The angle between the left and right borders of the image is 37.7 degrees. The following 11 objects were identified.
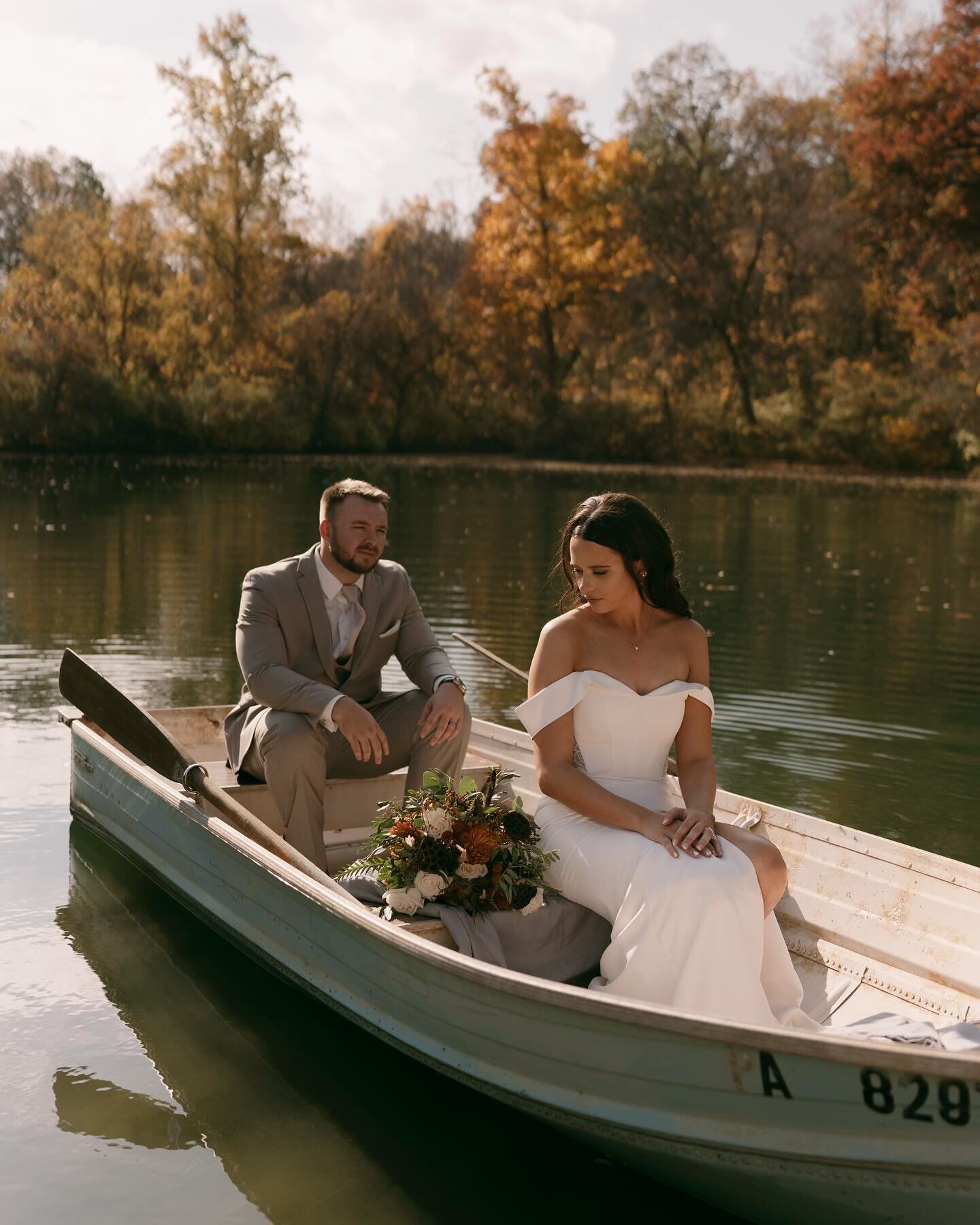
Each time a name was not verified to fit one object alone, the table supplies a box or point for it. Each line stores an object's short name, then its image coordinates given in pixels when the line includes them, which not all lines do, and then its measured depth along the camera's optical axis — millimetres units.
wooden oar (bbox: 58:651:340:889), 4344
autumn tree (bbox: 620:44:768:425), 34500
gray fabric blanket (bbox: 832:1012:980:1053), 3211
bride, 3492
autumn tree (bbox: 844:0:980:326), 28297
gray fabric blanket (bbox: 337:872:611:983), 3830
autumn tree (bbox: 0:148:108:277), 44781
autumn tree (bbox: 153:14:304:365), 35281
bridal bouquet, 3844
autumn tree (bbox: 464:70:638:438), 35094
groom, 4762
